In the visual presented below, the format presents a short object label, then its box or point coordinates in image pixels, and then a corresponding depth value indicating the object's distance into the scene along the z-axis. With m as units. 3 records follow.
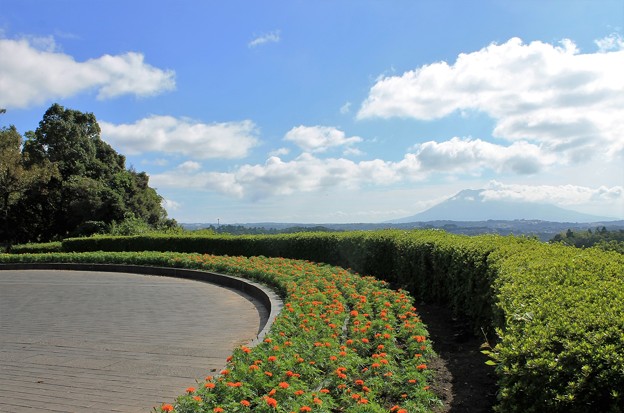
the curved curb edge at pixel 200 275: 8.07
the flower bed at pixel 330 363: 3.48
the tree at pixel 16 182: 29.38
